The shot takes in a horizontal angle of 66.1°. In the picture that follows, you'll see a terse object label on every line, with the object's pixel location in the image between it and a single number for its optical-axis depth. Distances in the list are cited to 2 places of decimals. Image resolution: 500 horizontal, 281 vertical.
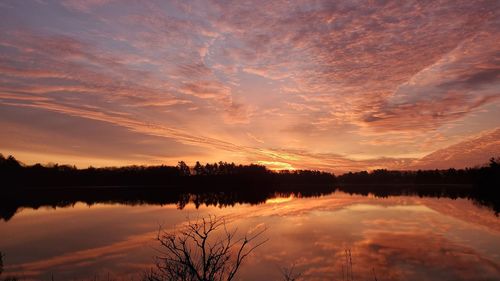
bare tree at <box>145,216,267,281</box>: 17.86
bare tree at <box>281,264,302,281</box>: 17.41
